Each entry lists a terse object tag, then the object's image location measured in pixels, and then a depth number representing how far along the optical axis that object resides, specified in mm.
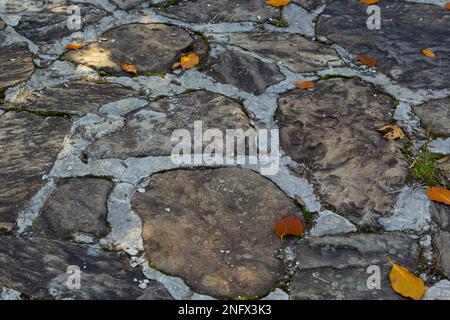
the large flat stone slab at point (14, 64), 3377
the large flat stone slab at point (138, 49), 3502
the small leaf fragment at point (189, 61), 3490
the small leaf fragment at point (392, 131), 2984
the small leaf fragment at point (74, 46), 3631
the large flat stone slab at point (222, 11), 3883
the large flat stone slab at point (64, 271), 2258
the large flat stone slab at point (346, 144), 2721
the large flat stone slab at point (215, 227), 2377
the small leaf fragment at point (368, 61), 3504
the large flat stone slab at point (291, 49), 3514
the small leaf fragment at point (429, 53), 3553
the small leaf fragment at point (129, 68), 3439
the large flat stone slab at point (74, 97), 3182
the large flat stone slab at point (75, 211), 2527
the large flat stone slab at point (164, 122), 2924
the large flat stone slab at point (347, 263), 2312
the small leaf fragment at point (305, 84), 3338
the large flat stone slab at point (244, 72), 3359
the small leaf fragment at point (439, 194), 2658
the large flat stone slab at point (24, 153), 2664
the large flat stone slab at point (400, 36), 3447
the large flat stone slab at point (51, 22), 3730
